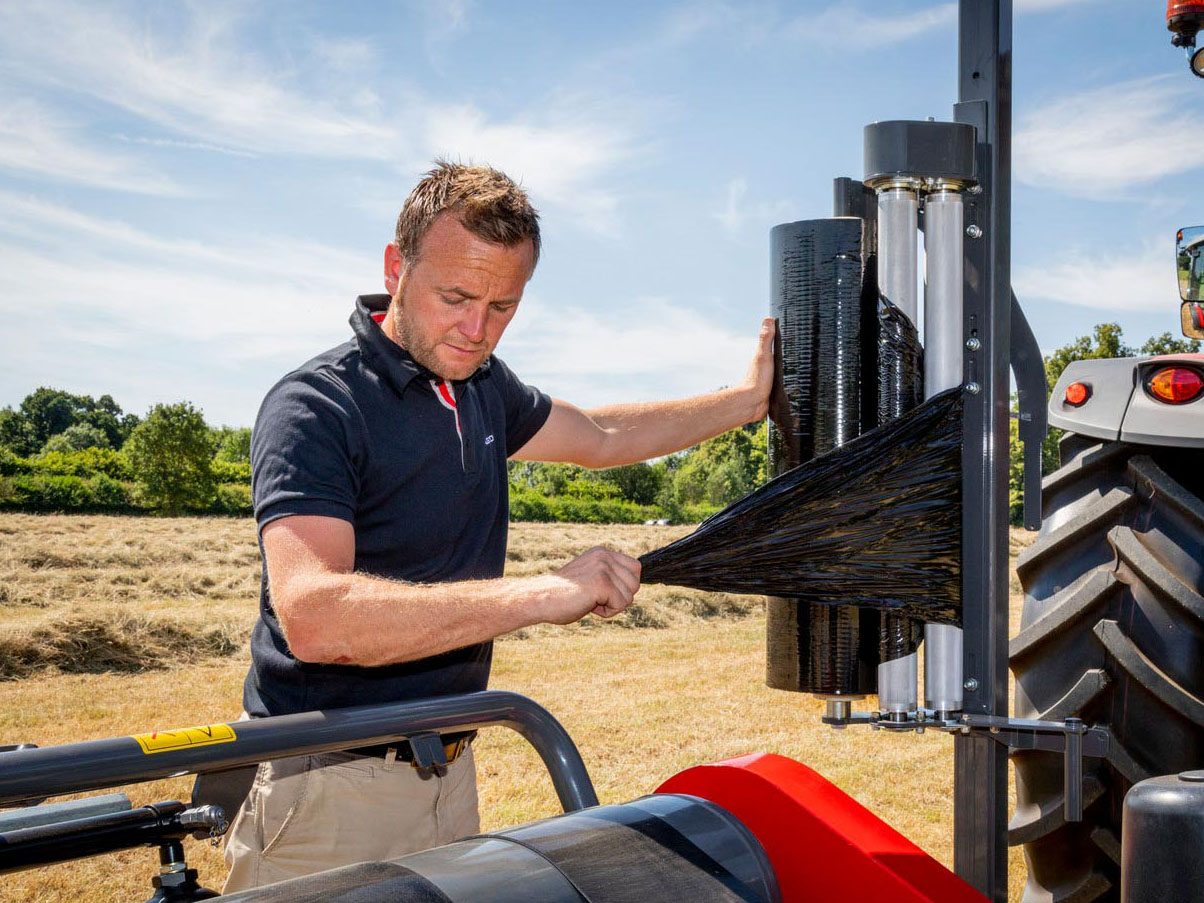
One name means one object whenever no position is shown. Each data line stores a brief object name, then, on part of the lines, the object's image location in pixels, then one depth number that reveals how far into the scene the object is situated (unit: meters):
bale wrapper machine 1.46
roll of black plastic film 1.68
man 1.73
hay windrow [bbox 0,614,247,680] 7.81
